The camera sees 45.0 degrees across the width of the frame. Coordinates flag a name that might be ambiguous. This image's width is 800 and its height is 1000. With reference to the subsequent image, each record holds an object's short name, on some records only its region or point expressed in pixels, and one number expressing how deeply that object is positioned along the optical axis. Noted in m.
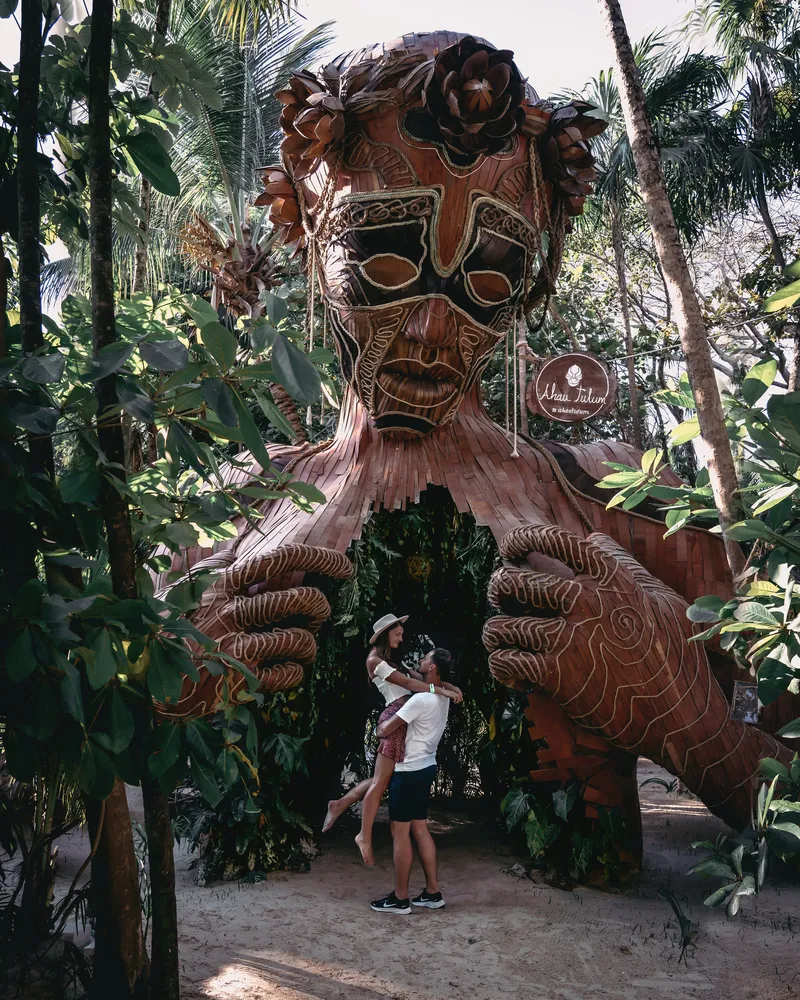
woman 4.52
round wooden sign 5.02
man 4.33
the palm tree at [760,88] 11.05
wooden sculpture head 4.48
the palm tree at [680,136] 10.88
